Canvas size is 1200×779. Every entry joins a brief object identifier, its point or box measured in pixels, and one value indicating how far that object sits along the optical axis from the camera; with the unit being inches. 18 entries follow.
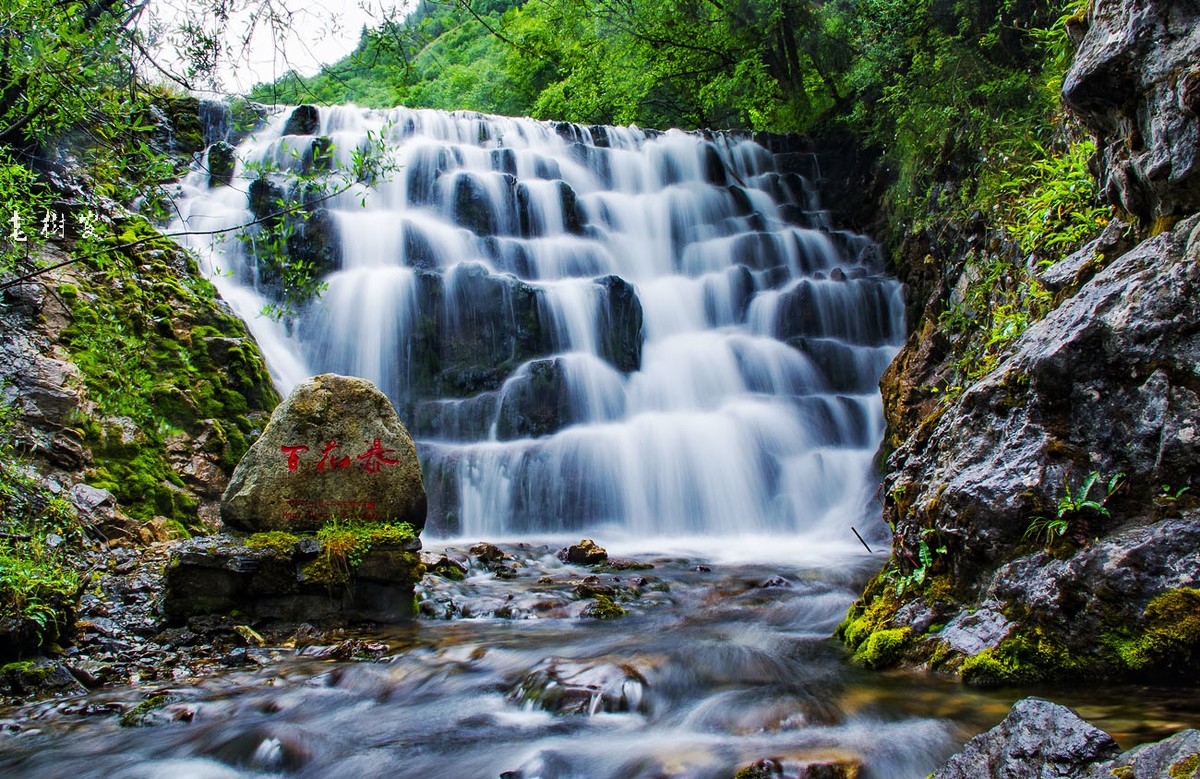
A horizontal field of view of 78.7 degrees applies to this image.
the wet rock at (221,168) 560.4
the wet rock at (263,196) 546.6
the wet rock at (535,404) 483.5
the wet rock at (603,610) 253.1
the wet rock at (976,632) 152.7
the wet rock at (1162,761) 77.5
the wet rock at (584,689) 170.6
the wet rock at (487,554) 331.9
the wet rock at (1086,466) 138.4
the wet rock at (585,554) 343.0
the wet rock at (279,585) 229.0
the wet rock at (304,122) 676.7
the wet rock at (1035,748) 89.3
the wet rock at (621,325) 549.6
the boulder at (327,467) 249.9
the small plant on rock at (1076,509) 147.9
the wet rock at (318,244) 544.1
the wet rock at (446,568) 303.3
